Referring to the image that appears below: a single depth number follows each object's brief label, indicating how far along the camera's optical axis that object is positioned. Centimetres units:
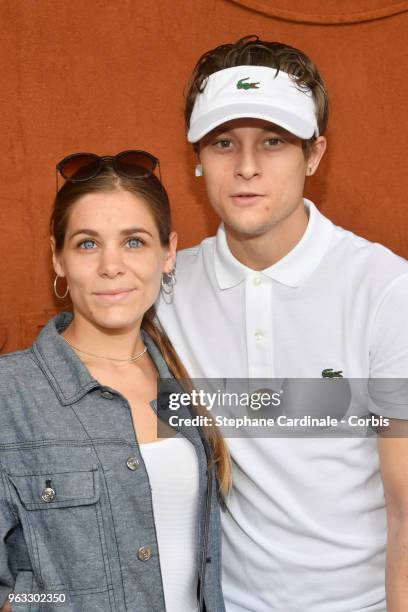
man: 184
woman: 161
